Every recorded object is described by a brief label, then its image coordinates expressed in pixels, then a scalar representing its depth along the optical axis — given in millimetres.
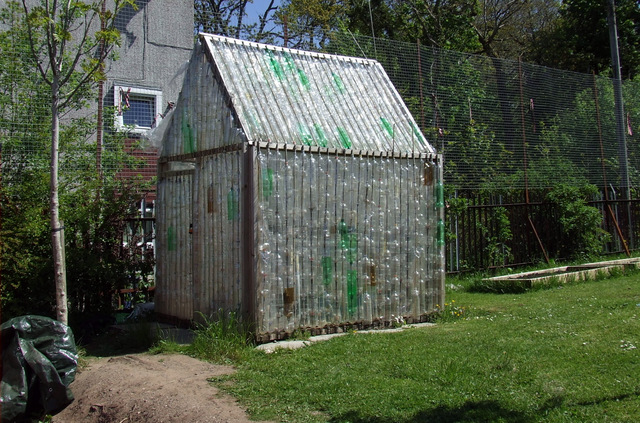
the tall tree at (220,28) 10141
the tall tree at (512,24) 26620
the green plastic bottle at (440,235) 8633
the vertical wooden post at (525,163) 13523
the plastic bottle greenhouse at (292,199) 7094
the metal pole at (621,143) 15680
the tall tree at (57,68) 6359
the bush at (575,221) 14383
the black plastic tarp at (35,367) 5414
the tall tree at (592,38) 24000
